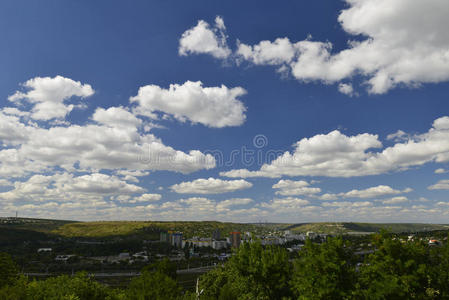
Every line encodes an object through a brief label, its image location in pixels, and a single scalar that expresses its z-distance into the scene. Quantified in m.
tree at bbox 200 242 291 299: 37.02
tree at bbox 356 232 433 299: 30.72
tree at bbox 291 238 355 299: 31.06
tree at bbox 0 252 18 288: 54.25
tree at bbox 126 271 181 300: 41.25
